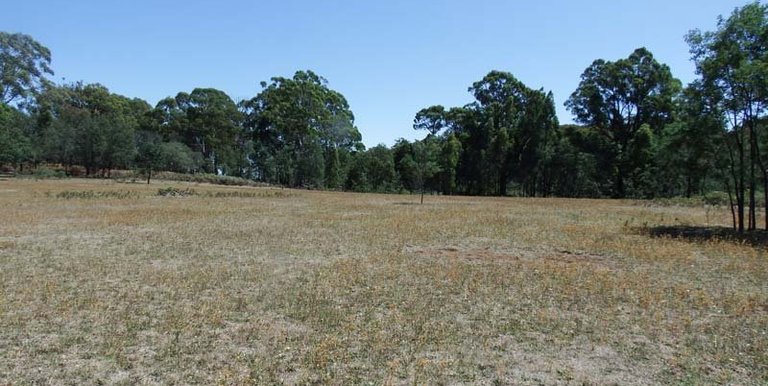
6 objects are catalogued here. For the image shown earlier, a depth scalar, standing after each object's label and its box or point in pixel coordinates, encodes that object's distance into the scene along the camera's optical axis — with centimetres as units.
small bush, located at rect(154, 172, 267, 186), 5678
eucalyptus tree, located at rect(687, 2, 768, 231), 1539
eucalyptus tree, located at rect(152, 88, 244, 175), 7325
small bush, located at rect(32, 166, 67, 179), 5039
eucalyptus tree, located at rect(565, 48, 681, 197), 4806
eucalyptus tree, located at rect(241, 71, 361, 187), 6112
